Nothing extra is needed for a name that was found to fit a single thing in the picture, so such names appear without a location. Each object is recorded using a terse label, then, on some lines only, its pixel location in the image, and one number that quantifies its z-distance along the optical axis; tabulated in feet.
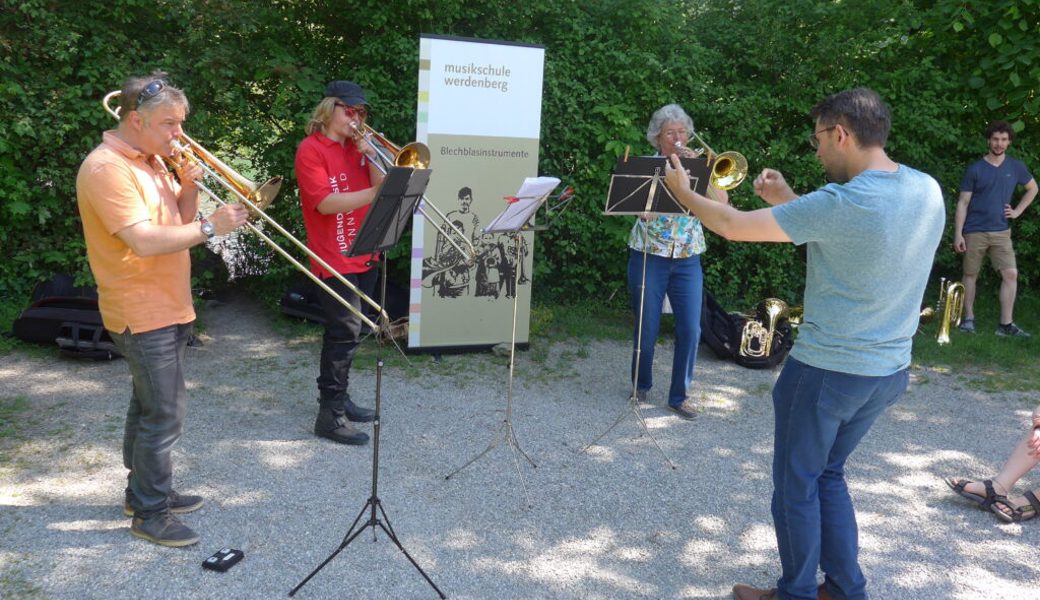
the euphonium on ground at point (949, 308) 24.36
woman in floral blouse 16.94
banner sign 19.62
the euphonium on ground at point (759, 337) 21.62
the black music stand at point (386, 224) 11.18
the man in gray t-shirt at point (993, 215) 25.68
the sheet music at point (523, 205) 13.70
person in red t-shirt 14.32
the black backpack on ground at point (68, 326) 18.66
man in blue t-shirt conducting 9.04
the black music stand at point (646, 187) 14.52
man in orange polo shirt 10.37
